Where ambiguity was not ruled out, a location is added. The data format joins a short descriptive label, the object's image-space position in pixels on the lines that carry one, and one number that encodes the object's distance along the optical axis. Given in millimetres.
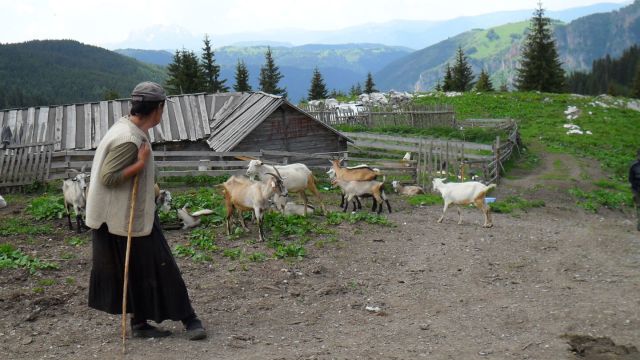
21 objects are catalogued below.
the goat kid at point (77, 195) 11359
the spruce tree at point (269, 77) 65000
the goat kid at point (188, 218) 11258
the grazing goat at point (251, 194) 10430
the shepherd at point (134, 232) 5250
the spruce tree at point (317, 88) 63844
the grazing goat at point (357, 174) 14531
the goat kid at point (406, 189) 17453
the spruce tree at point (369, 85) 65506
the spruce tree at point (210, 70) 58634
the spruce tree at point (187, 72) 56625
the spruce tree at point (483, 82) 57125
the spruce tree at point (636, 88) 62438
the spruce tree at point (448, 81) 59688
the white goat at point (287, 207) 12181
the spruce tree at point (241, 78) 61375
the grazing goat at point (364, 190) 13938
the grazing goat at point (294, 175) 13148
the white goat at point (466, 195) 12781
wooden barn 21578
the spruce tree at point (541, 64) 54906
